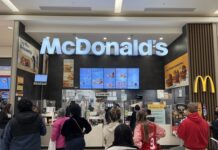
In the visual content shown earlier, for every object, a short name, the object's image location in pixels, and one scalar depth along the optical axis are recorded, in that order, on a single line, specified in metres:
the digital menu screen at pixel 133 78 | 7.66
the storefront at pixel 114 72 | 5.55
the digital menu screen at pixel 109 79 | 7.62
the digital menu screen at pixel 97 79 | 7.60
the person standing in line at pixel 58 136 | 3.04
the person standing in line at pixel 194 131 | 2.52
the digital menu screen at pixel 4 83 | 7.94
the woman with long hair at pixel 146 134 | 2.33
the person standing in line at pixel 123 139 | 1.61
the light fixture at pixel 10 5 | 4.84
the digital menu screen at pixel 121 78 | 7.62
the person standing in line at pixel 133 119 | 4.83
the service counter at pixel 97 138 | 5.49
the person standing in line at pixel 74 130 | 2.63
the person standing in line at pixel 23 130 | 2.15
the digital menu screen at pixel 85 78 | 7.59
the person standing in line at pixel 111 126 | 2.55
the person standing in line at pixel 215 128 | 3.96
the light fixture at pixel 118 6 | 4.85
